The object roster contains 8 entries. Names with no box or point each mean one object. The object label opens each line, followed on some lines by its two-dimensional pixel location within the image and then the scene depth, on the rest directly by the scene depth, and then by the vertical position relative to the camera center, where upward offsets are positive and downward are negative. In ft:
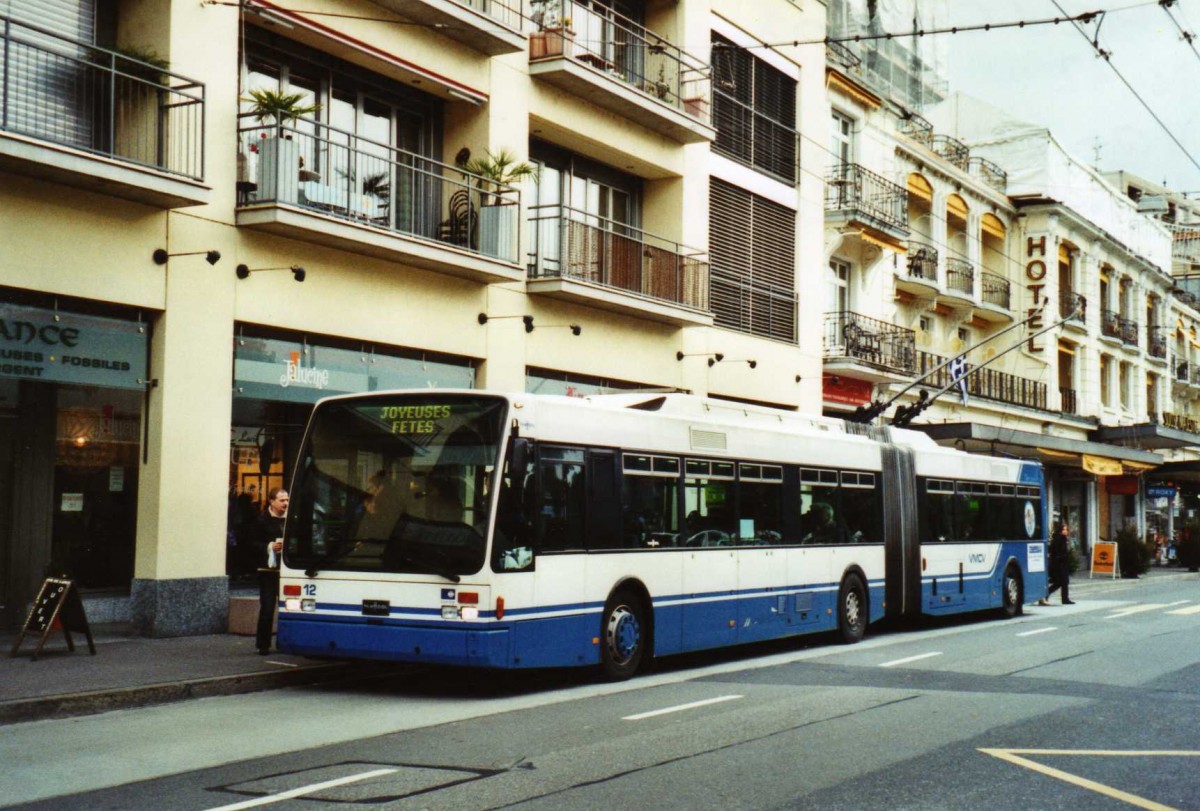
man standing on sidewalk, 46.93 -2.14
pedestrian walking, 88.17 -2.95
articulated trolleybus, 39.58 -0.61
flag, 113.91 +12.19
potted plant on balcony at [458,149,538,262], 66.85 +15.63
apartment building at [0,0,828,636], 49.60 +11.82
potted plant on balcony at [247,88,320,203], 54.44 +14.74
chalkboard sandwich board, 42.86 -3.25
